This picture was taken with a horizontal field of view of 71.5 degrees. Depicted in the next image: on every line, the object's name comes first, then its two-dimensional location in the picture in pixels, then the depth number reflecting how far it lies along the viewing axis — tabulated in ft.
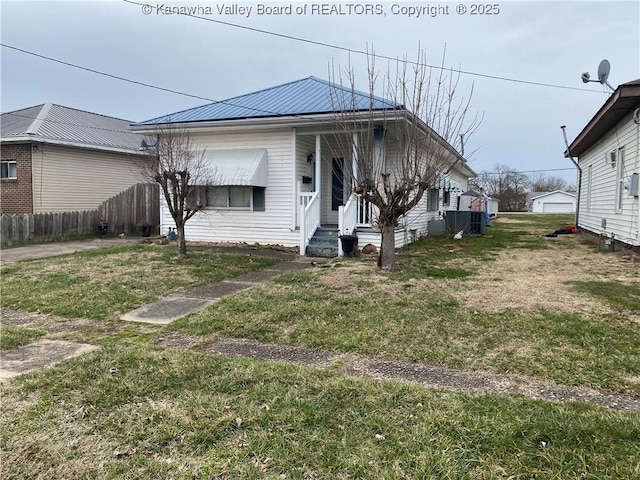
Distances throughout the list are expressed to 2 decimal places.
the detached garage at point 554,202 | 196.24
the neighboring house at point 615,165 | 30.22
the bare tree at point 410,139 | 25.16
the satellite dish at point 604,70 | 42.73
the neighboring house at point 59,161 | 53.06
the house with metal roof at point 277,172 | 37.04
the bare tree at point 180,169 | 32.12
